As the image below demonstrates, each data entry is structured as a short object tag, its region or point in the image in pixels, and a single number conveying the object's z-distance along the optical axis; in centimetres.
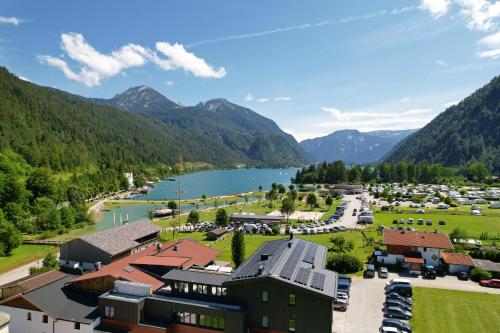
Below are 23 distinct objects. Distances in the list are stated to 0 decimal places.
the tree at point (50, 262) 4129
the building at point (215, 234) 6044
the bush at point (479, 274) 3834
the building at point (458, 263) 4081
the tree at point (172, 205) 9264
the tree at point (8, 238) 5222
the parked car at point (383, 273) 3962
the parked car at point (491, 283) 3678
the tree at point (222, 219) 7119
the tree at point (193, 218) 7231
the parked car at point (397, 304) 3058
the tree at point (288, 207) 7944
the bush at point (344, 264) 4147
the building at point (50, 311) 2630
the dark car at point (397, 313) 2925
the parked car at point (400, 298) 3168
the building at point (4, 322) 2906
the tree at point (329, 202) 9788
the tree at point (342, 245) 4928
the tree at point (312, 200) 9588
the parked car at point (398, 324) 2677
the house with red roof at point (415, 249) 4253
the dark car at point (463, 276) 3912
